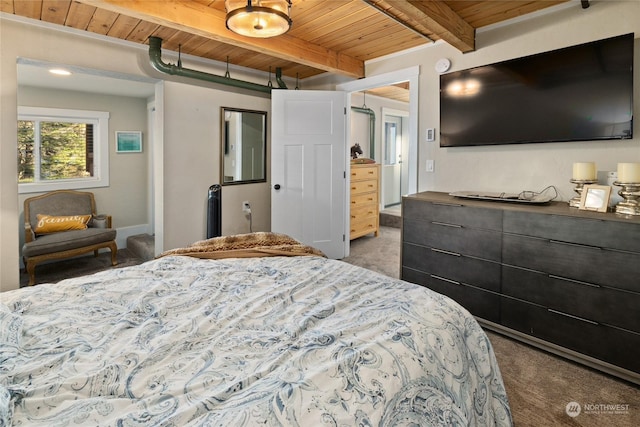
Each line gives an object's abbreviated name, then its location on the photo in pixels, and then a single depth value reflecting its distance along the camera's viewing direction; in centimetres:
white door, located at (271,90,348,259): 413
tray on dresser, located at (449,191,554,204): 251
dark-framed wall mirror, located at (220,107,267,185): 425
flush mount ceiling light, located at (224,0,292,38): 183
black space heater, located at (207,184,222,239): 395
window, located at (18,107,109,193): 443
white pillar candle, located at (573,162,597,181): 239
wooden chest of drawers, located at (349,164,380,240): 526
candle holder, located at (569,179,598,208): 238
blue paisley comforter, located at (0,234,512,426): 83
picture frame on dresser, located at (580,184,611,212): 219
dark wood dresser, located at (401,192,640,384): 199
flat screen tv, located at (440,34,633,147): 230
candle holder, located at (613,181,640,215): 209
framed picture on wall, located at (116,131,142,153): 506
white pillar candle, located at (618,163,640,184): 210
